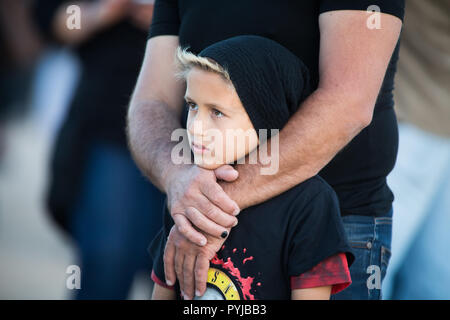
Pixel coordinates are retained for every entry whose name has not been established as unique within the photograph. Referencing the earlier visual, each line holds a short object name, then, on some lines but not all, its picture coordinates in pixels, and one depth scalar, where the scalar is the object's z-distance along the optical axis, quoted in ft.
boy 9.92
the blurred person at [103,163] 20.97
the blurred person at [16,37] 21.68
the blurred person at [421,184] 19.20
